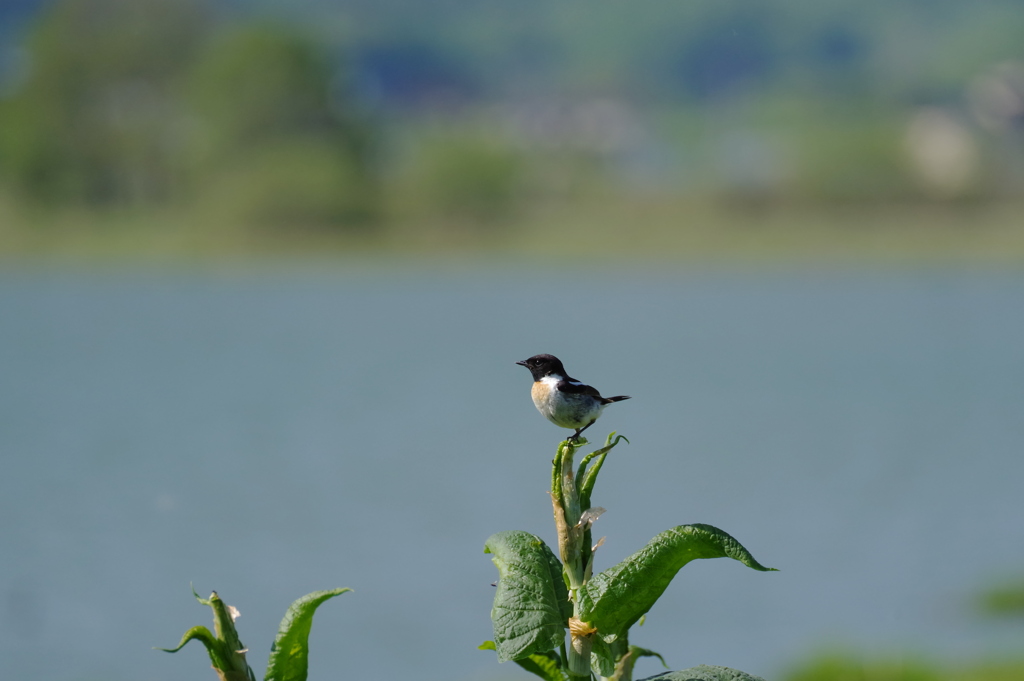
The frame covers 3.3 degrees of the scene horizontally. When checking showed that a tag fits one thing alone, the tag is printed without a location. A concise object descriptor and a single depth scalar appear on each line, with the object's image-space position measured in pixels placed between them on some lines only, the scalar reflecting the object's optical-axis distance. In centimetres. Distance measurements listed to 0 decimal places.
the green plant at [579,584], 1655
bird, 1670
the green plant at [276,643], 1652
